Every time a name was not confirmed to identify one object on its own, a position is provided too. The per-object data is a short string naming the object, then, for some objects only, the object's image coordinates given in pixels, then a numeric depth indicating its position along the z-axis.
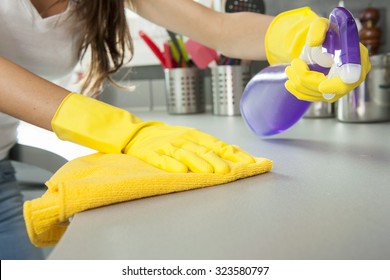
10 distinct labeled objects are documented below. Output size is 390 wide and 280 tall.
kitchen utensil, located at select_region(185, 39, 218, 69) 1.55
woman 0.69
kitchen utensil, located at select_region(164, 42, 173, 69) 1.61
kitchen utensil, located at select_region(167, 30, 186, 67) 1.62
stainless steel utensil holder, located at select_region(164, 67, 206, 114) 1.62
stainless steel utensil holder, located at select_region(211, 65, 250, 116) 1.47
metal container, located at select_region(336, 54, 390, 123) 1.16
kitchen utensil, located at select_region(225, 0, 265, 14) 1.44
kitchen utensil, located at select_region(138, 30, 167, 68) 1.59
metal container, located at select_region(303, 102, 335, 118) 1.32
